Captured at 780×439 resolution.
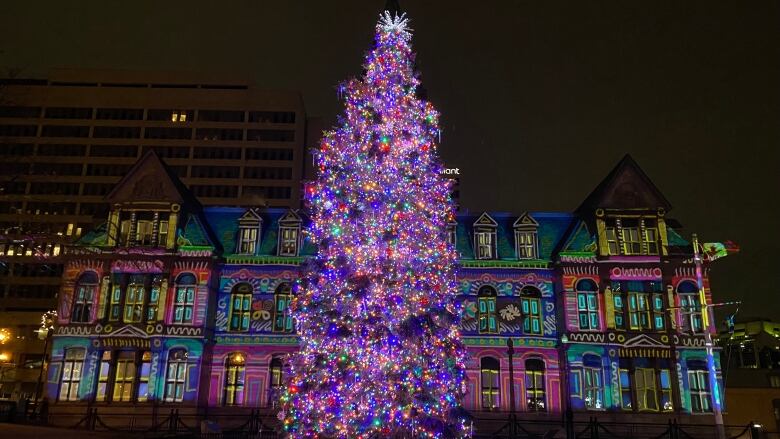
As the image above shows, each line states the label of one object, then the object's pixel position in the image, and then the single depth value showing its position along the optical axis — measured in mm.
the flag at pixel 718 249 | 32031
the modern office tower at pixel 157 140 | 87000
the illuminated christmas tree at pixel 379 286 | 16453
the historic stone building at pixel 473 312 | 30969
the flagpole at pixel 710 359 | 25922
